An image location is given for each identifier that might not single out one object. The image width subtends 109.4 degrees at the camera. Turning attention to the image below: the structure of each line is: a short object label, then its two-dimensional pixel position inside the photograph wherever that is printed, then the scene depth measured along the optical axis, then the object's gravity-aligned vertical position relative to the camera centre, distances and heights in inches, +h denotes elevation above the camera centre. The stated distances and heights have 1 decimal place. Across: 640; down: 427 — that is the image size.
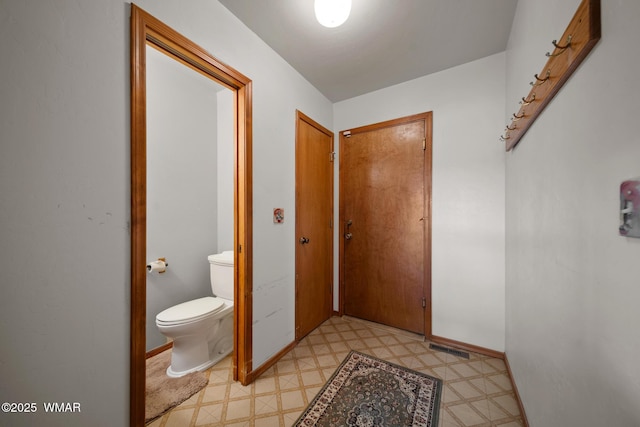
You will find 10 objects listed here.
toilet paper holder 77.1 -18.7
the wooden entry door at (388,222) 84.7 -4.0
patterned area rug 50.5 -46.4
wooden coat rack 23.6 +20.0
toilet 63.9 -34.7
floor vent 74.0 -46.7
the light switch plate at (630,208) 18.1 +0.4
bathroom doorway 39.6 +5.5
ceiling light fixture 47.0 +42.6
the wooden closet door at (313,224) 82.7 -5.0
